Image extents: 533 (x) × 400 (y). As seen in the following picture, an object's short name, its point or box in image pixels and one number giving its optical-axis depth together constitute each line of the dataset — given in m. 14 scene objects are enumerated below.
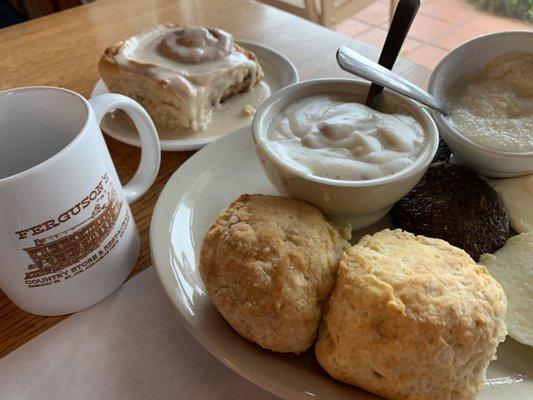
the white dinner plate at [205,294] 0.18
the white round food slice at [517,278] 0.20
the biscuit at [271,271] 0.18
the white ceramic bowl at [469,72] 0.26
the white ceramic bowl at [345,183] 0.22
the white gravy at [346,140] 0.23
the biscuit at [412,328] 0.16
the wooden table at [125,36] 0.38
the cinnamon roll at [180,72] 0.33
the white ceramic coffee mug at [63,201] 0.18
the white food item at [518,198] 0.24
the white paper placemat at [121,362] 0.20
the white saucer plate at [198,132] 0.31
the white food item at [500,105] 0.26
